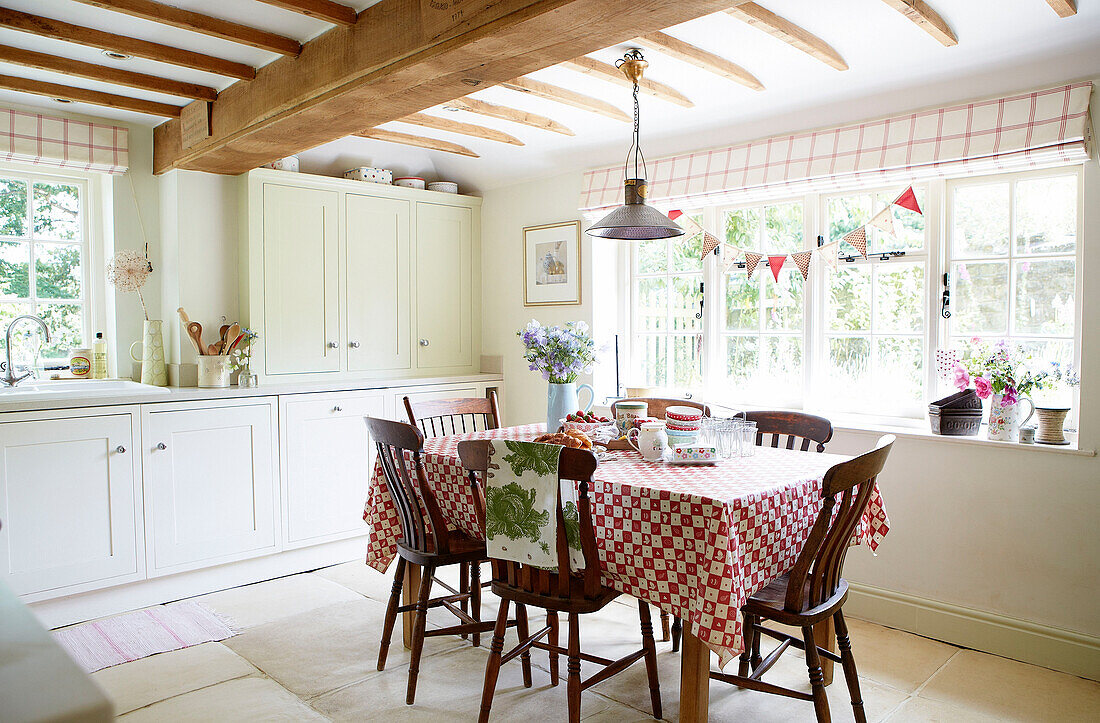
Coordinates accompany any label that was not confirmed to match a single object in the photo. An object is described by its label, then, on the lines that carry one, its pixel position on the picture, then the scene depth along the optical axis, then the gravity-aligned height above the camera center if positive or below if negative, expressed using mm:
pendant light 2669 +423
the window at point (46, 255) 3811 +456
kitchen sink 3271 -213
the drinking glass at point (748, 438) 2553 -335
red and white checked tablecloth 1946 -525
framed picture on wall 4434 +454
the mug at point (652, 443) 2514 -344
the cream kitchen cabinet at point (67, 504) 3121 -679
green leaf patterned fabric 2104 -461
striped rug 2975 -1209
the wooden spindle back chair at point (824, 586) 2002 -691
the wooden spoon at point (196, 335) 3869 +41
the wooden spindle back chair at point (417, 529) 2551 -648
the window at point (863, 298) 3025 +185
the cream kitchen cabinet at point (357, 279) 4051 +368
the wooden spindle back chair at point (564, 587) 2057 -720
